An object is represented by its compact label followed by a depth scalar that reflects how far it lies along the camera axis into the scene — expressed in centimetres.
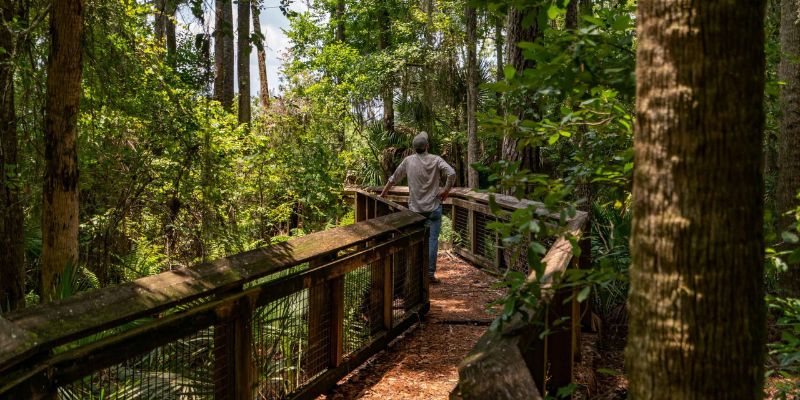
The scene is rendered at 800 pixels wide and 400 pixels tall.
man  811
